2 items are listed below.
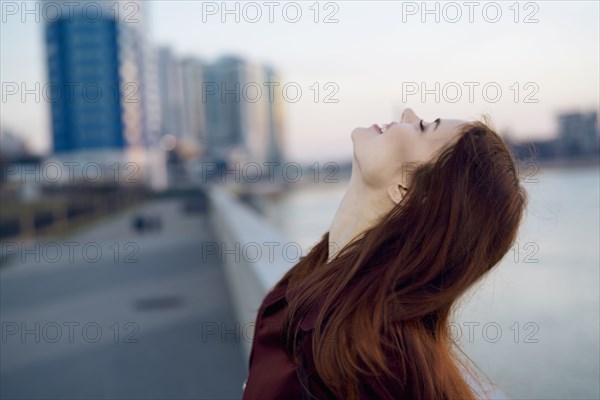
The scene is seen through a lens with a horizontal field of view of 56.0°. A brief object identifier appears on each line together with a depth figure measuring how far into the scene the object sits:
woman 1.16
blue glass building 48.62
